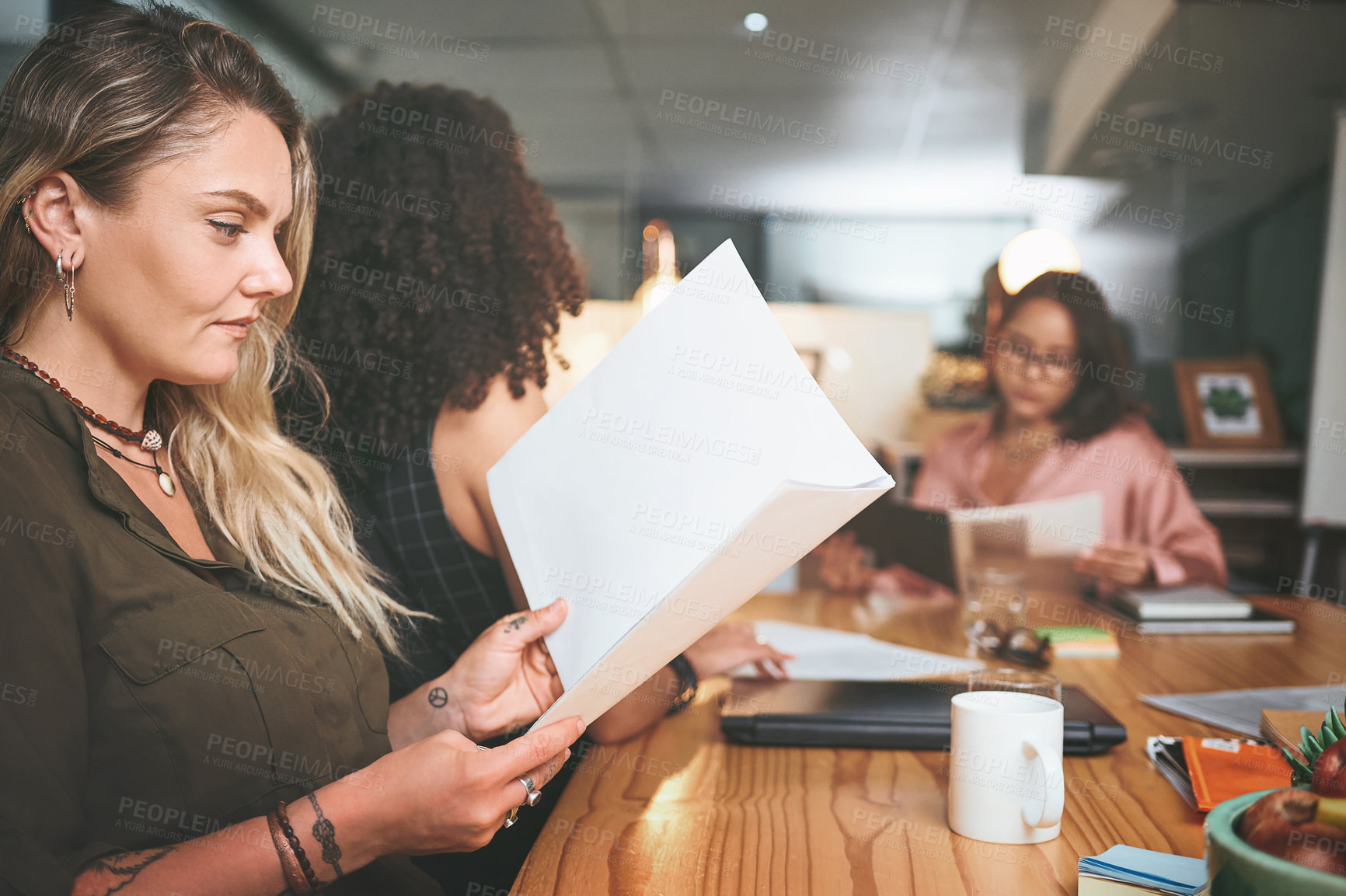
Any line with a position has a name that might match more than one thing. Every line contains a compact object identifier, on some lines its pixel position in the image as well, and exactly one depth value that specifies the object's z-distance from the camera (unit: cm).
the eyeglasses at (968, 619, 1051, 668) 128
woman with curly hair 117
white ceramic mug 71
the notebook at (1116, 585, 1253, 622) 155
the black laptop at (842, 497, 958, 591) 180
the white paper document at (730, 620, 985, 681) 117
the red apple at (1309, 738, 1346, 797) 48
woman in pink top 269
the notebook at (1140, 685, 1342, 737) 101
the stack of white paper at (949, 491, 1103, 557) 175
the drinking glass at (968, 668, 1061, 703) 80
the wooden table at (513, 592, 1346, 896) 69
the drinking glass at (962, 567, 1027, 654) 145
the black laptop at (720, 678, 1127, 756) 93
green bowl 43
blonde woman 71
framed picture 366
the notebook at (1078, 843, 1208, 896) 63
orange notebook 78
